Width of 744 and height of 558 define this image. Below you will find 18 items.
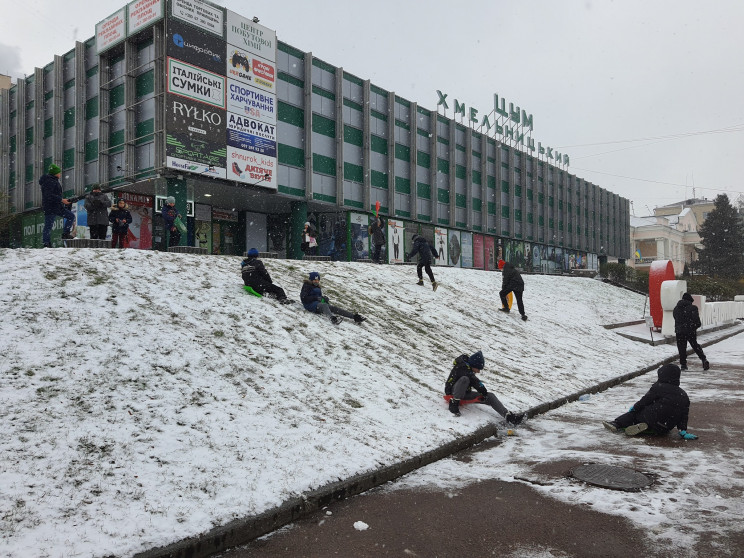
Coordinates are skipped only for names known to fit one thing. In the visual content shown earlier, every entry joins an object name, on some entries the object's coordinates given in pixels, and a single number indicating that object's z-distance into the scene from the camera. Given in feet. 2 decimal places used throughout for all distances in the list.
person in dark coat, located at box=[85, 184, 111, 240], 42.63
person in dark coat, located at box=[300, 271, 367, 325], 32.71
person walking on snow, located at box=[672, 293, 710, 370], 39.81
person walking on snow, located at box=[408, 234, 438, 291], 50.65
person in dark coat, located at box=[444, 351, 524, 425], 24.07
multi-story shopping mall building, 77.92
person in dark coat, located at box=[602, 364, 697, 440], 21.25
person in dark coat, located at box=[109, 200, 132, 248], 45.57
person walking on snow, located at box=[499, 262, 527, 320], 52.13
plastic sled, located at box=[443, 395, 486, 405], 24.40
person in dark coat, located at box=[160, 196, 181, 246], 49.21
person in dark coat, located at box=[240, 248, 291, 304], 32.81
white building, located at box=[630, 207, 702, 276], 260.01
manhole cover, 15.79
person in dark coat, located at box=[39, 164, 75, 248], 37.96
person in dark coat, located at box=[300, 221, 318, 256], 62.21
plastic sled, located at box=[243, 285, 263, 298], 32.47
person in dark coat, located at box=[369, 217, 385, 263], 62.62
